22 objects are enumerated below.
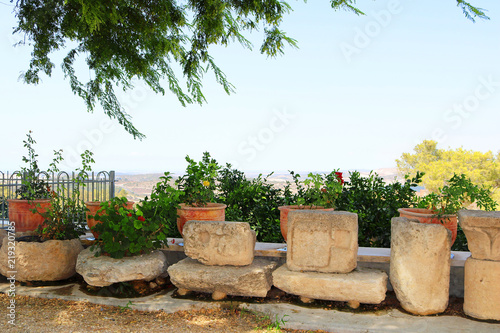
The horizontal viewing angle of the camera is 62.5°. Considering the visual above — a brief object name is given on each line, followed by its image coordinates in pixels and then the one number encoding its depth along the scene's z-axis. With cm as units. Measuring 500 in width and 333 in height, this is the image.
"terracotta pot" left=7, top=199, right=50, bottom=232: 521
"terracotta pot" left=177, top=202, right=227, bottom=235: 453
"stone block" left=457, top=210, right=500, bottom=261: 353
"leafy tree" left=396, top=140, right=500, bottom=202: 1684
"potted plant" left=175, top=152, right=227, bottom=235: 454
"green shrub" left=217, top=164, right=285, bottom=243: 564
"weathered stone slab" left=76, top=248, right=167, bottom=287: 408
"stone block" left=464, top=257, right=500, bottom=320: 360
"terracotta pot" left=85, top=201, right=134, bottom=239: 492
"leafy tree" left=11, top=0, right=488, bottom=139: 582
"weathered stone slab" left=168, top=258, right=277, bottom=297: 392
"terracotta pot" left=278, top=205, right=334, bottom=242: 445
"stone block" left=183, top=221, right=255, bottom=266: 400
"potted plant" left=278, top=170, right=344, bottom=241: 452
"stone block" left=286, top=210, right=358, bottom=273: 388
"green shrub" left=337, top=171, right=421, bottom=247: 539
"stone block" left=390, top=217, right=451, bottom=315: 365
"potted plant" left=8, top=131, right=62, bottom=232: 521
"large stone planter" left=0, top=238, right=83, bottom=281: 448
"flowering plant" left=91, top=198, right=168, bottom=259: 422
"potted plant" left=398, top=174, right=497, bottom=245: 402
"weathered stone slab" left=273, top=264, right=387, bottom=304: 376
